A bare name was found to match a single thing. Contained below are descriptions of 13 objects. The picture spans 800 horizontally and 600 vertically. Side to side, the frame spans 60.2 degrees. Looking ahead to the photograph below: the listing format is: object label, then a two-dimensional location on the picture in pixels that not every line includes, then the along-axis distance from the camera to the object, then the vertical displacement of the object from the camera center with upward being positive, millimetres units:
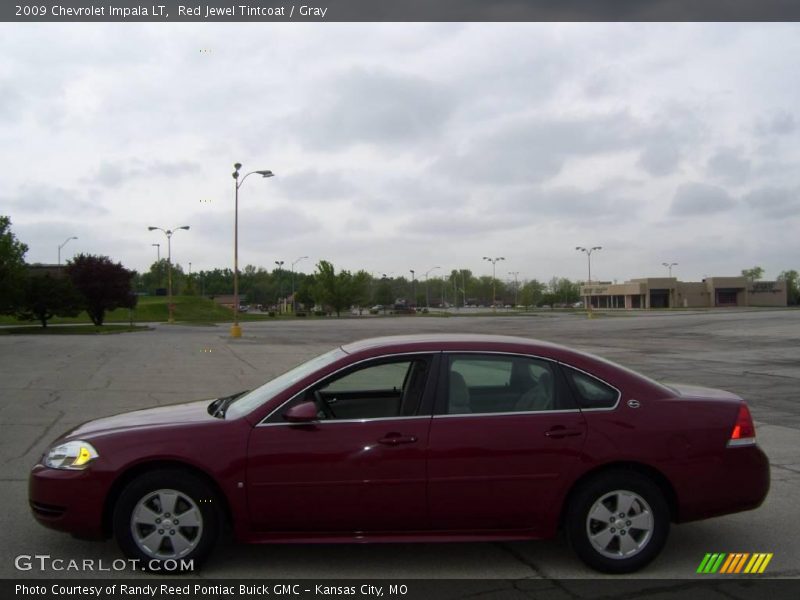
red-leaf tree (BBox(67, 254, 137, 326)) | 51812 +1650
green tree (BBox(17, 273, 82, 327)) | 44938 +454
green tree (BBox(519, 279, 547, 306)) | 172125 +2615
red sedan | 4270 -1048
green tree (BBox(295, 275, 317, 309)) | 132125 +1529
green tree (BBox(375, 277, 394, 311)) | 154875 +2092
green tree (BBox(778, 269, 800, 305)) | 140225 +3464
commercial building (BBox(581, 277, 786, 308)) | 124500 +1778
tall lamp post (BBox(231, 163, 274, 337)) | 34891 +4103
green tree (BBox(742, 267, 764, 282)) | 189250 +7884
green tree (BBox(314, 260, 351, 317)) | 96812 +1908
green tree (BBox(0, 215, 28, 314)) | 39531 +1839
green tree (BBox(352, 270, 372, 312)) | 98125 +2191
